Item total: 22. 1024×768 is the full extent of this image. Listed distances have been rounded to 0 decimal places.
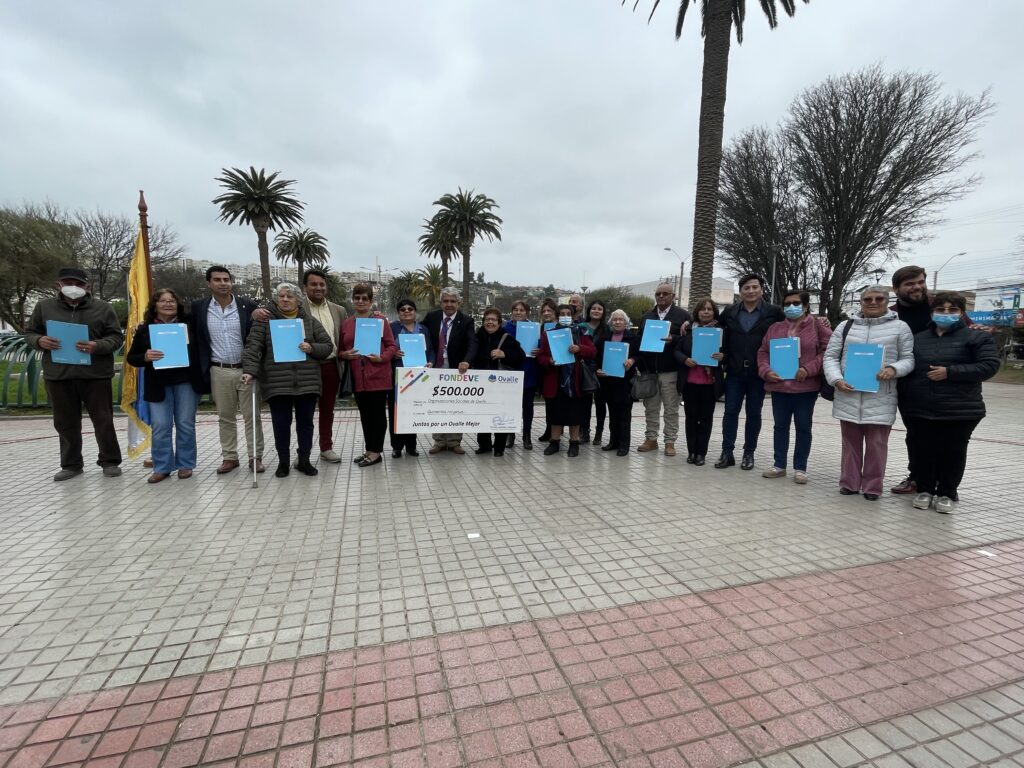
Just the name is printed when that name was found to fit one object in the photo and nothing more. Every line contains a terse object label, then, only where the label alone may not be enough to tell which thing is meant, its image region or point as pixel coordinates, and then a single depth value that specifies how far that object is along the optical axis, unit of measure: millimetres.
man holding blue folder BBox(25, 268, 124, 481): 5289
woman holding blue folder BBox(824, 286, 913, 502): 4859
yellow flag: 5746
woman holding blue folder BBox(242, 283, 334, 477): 5449
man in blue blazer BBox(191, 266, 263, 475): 5570
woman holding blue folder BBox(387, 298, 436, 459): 6262
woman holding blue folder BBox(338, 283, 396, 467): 5984
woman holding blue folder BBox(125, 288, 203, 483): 5340
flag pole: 6295
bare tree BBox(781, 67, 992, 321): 21422
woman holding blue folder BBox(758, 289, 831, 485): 5473
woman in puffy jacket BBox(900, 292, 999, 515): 4496
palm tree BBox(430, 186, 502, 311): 37719
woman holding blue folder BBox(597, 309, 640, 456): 6688
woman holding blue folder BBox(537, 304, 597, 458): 6555
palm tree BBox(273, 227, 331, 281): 47750
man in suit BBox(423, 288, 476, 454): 6598
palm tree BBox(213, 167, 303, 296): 30844
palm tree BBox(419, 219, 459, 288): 40094
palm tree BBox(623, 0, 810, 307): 12594
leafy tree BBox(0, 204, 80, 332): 26062
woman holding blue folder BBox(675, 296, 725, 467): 6246
